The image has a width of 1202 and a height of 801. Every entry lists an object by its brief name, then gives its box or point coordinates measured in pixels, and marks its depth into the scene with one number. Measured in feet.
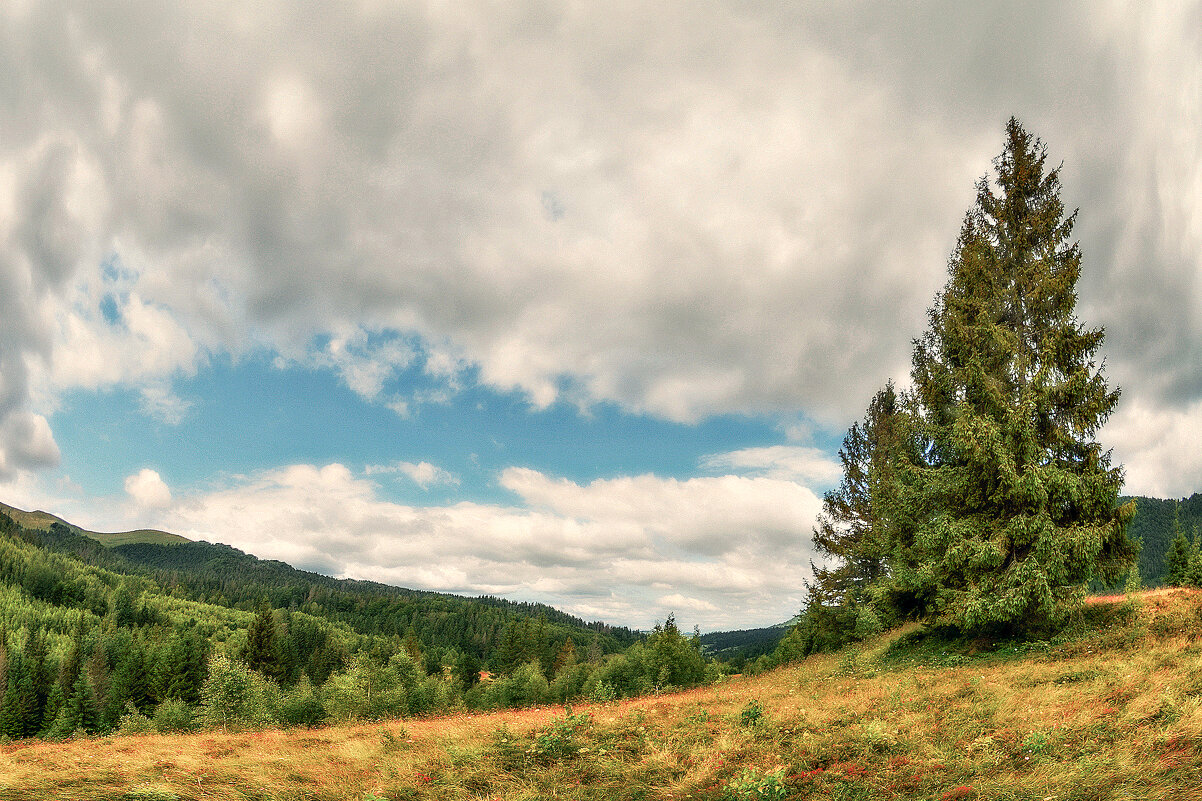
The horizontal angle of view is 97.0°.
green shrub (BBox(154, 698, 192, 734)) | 148.26
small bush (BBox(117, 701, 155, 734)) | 127.95
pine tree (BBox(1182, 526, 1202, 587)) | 64.85
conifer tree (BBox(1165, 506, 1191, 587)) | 72.90
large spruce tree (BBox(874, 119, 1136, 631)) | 49.65
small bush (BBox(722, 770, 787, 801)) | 23.44
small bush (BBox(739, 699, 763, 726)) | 37.29
